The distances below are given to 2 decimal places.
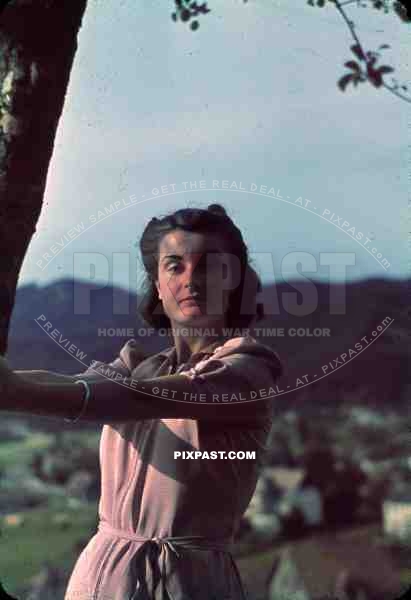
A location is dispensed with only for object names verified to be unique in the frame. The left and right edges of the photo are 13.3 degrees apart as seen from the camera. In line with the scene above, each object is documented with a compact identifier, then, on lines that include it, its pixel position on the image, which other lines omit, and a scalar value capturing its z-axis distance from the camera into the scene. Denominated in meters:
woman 3.34
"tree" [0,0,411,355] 3.56
